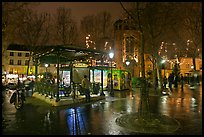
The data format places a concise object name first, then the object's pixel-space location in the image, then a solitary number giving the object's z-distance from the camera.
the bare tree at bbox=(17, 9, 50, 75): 35.53
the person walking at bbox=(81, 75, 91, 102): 16.30
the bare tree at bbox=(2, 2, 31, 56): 12.88
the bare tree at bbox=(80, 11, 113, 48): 38.35
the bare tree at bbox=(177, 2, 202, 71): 21.17
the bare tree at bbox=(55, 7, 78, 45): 36.67
